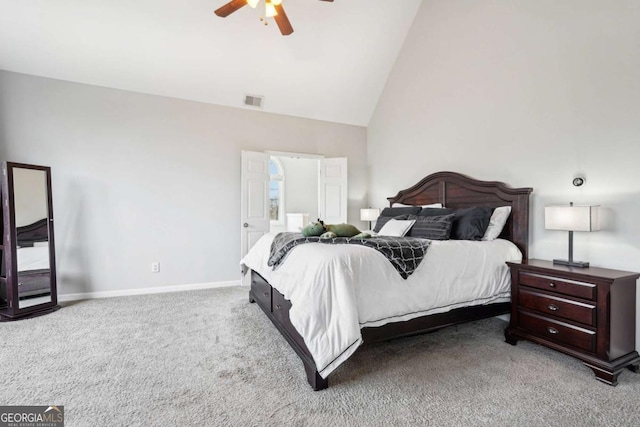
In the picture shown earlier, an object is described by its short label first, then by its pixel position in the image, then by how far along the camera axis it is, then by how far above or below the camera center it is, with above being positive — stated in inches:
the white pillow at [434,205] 147.4 +1.5
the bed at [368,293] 72.9 -23.8
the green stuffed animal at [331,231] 105.5 -7.8
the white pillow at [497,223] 117.9 -5.8
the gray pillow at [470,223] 117.1 -5.8
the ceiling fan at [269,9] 101.1 +68.0
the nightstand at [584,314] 77.9 -29.3
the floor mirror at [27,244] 124.3 -14.9
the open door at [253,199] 178.7 +5.8
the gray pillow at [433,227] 117.3 -7.6
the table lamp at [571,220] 88.6 -3.5
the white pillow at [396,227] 129.0 -8.3
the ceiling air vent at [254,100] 179.2 +63.8
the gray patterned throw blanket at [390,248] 86.5 -11.8
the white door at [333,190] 203.3 +12.2
